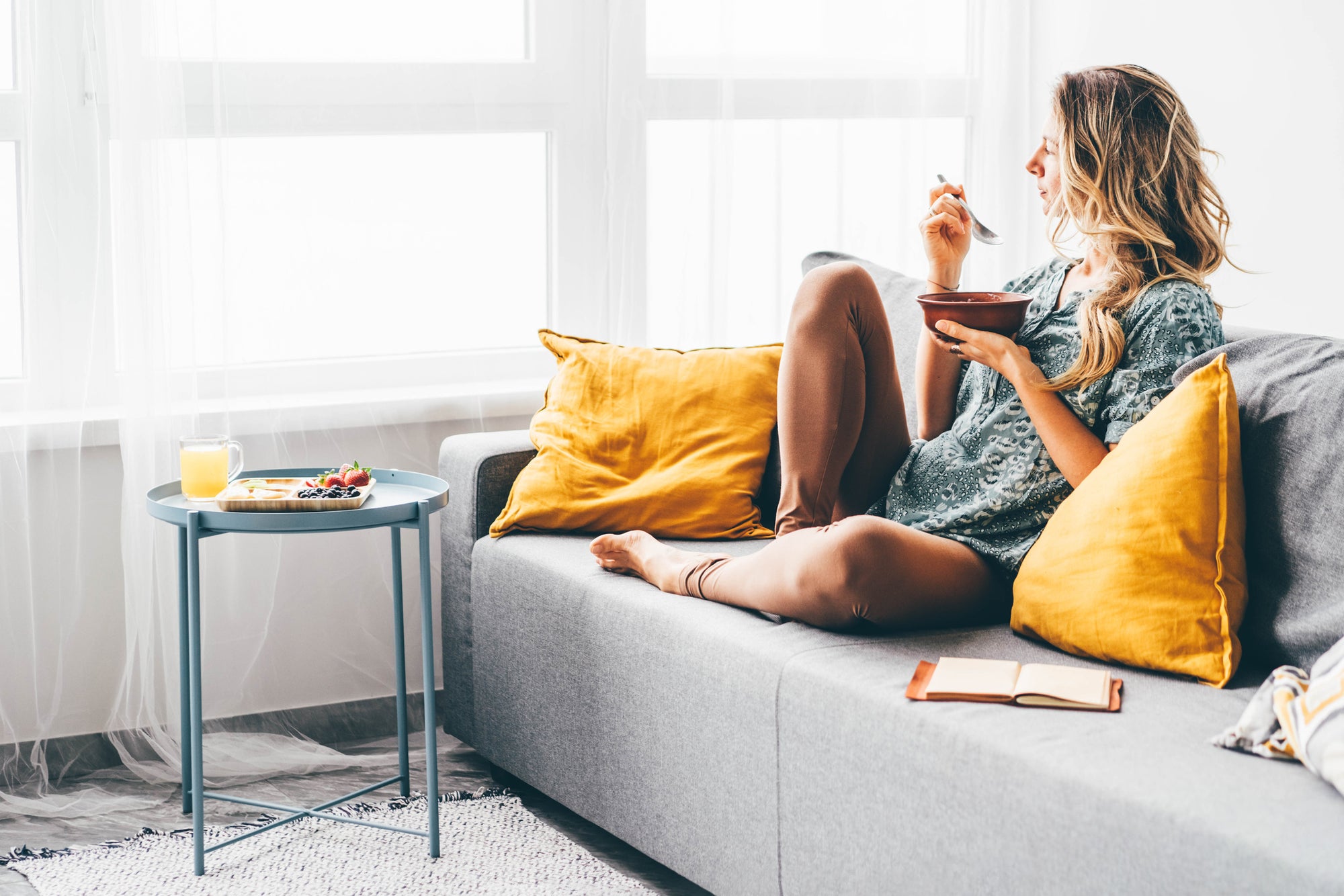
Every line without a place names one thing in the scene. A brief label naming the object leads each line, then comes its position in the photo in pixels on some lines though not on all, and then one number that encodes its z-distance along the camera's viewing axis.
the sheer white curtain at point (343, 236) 2.50
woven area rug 2.07
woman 1.88
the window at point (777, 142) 2.96
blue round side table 2.03
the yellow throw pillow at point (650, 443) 2.38
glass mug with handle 2.17
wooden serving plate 2.05
